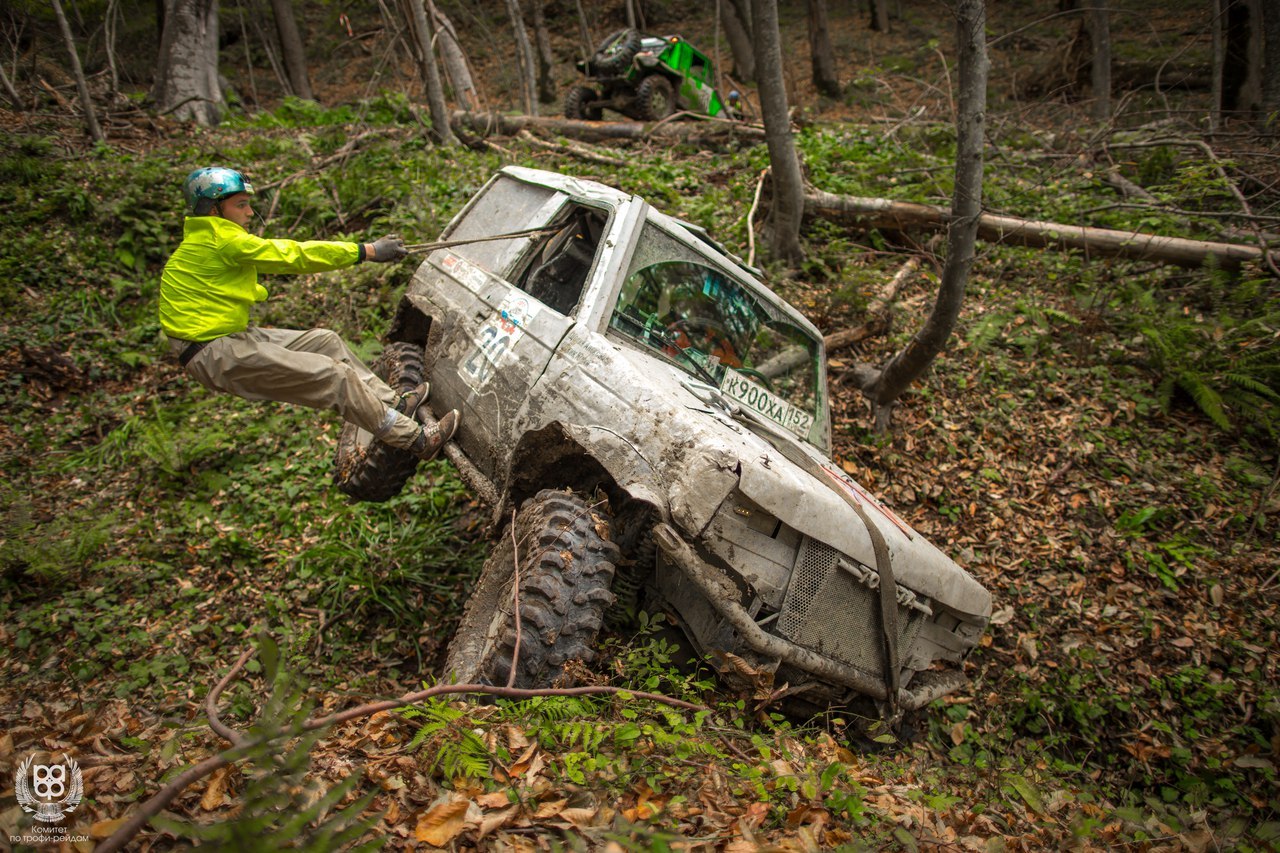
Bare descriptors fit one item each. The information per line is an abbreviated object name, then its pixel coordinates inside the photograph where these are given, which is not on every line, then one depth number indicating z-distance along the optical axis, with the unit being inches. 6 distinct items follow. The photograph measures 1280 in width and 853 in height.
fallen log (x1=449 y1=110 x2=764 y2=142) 410.9
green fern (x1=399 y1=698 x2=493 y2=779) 85.7
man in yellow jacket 142.4
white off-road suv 110.0
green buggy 518.0
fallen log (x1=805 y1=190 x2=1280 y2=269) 262.8
